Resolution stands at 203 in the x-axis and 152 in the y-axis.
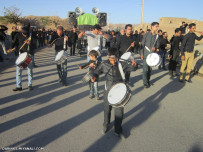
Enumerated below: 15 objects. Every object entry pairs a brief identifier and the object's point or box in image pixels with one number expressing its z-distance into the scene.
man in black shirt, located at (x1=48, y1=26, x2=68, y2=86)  5.77
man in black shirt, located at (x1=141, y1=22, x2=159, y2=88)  5.73
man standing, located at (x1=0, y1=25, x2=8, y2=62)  9.67
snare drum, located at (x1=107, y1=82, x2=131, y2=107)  2.76
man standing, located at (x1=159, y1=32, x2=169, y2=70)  8.42
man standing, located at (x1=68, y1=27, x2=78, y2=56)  11.70
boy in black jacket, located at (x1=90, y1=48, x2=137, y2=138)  3.10
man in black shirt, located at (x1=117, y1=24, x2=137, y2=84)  5.77
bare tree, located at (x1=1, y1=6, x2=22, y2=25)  27.53
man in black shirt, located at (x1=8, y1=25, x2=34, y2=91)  5.20
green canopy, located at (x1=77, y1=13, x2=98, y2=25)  13.63
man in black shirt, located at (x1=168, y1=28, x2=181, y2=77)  7.71
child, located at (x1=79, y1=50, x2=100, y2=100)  4.02
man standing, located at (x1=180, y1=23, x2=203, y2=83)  6.43
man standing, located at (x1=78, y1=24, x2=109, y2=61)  5.56
